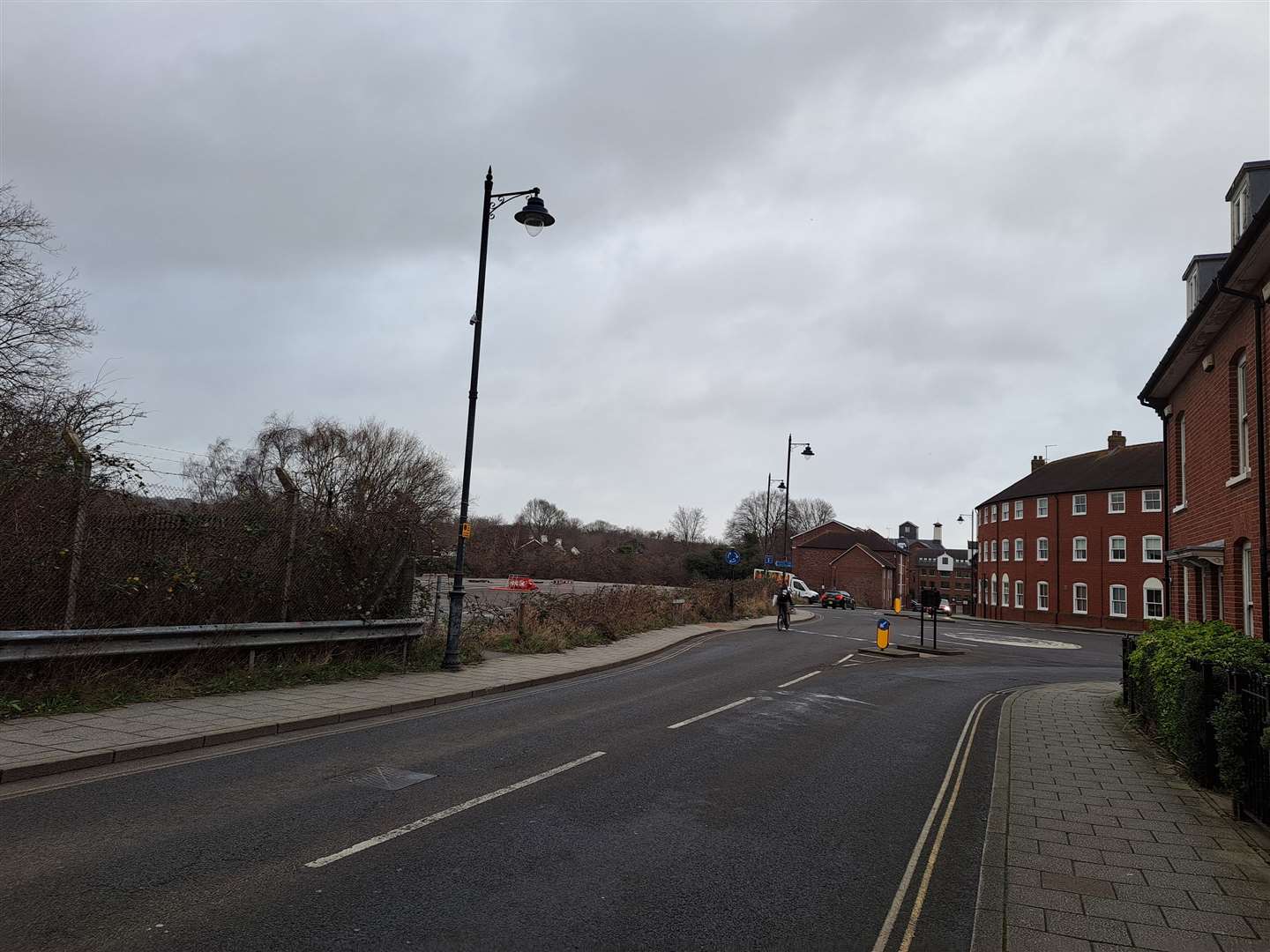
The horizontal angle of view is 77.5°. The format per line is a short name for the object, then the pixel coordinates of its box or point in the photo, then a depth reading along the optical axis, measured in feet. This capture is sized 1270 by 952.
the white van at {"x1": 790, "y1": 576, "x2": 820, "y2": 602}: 201.36
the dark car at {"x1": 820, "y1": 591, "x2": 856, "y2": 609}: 191.52
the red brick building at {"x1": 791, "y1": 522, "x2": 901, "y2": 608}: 265.13
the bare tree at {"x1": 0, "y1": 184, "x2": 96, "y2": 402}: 64.49
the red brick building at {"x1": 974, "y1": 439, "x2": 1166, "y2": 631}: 157.28
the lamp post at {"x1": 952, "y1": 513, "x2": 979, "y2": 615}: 215.92
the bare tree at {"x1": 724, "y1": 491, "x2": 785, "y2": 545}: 345.31
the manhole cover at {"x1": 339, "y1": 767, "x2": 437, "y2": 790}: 21.29
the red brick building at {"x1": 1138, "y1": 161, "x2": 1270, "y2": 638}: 37.14
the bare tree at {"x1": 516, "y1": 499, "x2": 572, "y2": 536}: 362.20
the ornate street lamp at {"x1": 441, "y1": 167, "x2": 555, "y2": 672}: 41.06
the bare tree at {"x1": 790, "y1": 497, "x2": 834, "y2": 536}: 410.10
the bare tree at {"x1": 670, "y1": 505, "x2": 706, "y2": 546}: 418.10
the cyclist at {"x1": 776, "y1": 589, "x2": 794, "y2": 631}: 98.94
